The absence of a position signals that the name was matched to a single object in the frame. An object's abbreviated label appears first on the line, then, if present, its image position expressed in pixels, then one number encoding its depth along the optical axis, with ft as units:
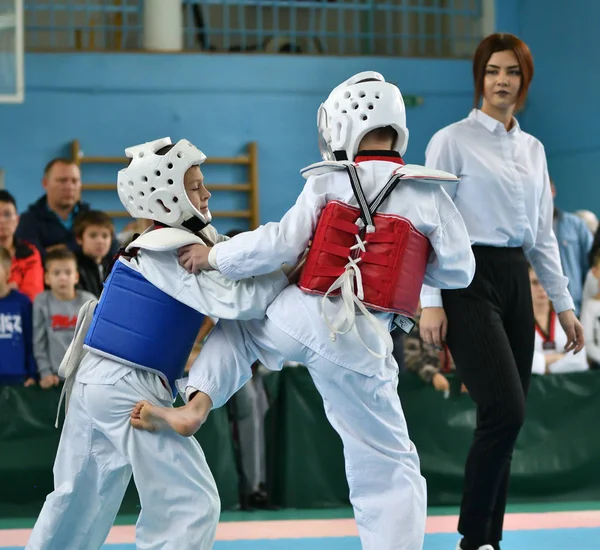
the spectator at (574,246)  49.01
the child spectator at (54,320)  37.89
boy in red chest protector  20.33
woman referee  24.80
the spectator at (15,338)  38.04
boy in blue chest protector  20.73
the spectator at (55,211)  43.31
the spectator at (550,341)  42.25
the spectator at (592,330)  43.08
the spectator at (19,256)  40.74
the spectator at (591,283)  44.60
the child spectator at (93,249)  40.51
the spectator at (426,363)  39.73
